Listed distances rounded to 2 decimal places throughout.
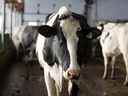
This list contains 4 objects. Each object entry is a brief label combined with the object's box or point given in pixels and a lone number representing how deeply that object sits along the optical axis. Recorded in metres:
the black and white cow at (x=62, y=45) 3.29
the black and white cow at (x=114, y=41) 7.88
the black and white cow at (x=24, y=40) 10.61
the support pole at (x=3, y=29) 10.86
